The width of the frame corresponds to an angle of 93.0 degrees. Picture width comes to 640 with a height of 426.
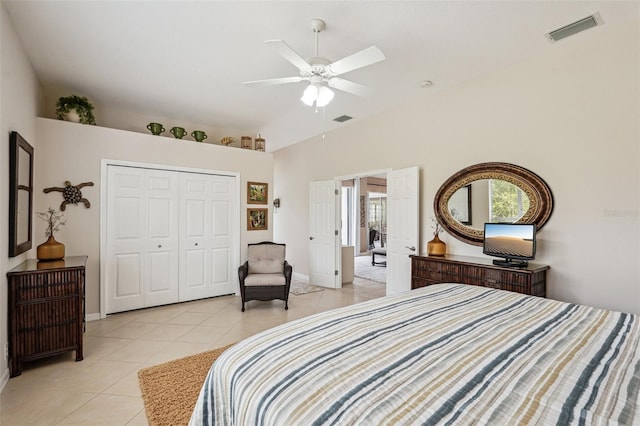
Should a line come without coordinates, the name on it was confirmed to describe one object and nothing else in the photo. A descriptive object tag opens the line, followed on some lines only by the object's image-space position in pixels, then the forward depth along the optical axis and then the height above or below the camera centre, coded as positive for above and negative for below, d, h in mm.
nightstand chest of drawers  2389 -806
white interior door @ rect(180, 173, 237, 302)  4449 -322
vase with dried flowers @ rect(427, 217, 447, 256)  3766 -401
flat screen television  3006 -289
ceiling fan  2123 +1115
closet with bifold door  3918 -317
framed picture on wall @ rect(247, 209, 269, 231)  5004 -81
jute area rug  1922 -1280
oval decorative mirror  3211 +182
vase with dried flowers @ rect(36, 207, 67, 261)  2842 -341
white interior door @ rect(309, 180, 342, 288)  5418 -367
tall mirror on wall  2393 +175
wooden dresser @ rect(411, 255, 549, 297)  2898 -630
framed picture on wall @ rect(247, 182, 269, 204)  5012 +366
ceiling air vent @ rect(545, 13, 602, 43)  2547 +1637
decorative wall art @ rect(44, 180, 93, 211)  3533 +242
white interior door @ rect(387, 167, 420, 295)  4234 -154
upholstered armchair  4109 -867
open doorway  9727 -113
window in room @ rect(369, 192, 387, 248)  10641 -52
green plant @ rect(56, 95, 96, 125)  3625 +1290
